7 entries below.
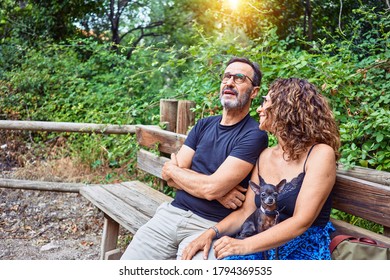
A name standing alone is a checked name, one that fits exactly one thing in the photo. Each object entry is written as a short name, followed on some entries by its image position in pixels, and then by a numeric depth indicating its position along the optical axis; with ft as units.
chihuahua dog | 7.13
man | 8.04
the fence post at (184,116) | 12.73
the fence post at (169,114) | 13.21
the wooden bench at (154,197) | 7.02
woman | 6.74
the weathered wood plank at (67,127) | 14.53
